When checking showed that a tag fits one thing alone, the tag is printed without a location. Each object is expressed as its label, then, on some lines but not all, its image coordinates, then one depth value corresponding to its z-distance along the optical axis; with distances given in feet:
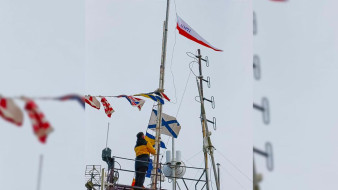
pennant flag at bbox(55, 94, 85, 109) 26.04
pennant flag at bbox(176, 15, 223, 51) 90.74
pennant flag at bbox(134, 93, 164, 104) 79.94
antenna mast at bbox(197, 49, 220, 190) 85.10
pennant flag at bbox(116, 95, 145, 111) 81.20
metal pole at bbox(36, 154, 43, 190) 22.86
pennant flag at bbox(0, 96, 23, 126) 26.30
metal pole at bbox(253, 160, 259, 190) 22.40
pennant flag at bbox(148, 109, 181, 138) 89.97
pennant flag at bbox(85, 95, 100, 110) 79.56
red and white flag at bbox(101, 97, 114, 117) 82.48
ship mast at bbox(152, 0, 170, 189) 76.68
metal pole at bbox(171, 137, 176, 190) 86.37
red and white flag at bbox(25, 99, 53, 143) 24.99
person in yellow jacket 68.19
